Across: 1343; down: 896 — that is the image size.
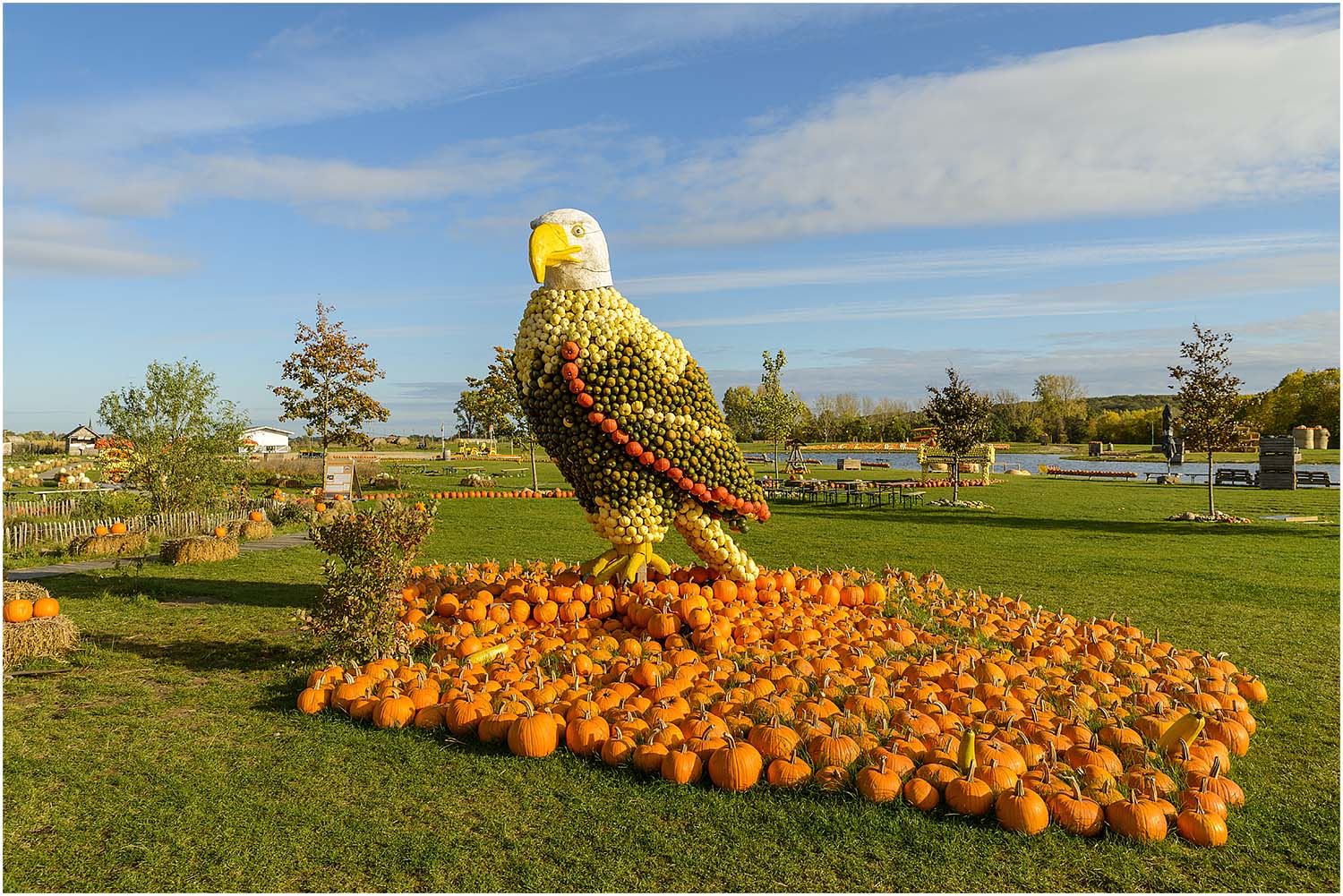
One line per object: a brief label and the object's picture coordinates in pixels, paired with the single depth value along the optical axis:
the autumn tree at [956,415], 25.33
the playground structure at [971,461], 37.78
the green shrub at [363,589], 6.87
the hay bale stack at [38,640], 7.39
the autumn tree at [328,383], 29.94
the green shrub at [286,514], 18.48
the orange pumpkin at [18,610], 7.50
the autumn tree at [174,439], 16.84
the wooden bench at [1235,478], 31.89
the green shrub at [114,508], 16.62
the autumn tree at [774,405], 31.45
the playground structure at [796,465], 34.44
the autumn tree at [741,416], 40.88
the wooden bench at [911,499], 24.75
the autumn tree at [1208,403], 19.61
